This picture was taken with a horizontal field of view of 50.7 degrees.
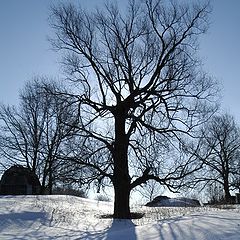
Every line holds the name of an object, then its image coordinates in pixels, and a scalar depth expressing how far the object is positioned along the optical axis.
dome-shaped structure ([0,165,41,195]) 31.54
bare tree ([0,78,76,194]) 25.17
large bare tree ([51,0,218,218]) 13.15
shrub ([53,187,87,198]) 38.53
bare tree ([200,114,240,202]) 31.06
